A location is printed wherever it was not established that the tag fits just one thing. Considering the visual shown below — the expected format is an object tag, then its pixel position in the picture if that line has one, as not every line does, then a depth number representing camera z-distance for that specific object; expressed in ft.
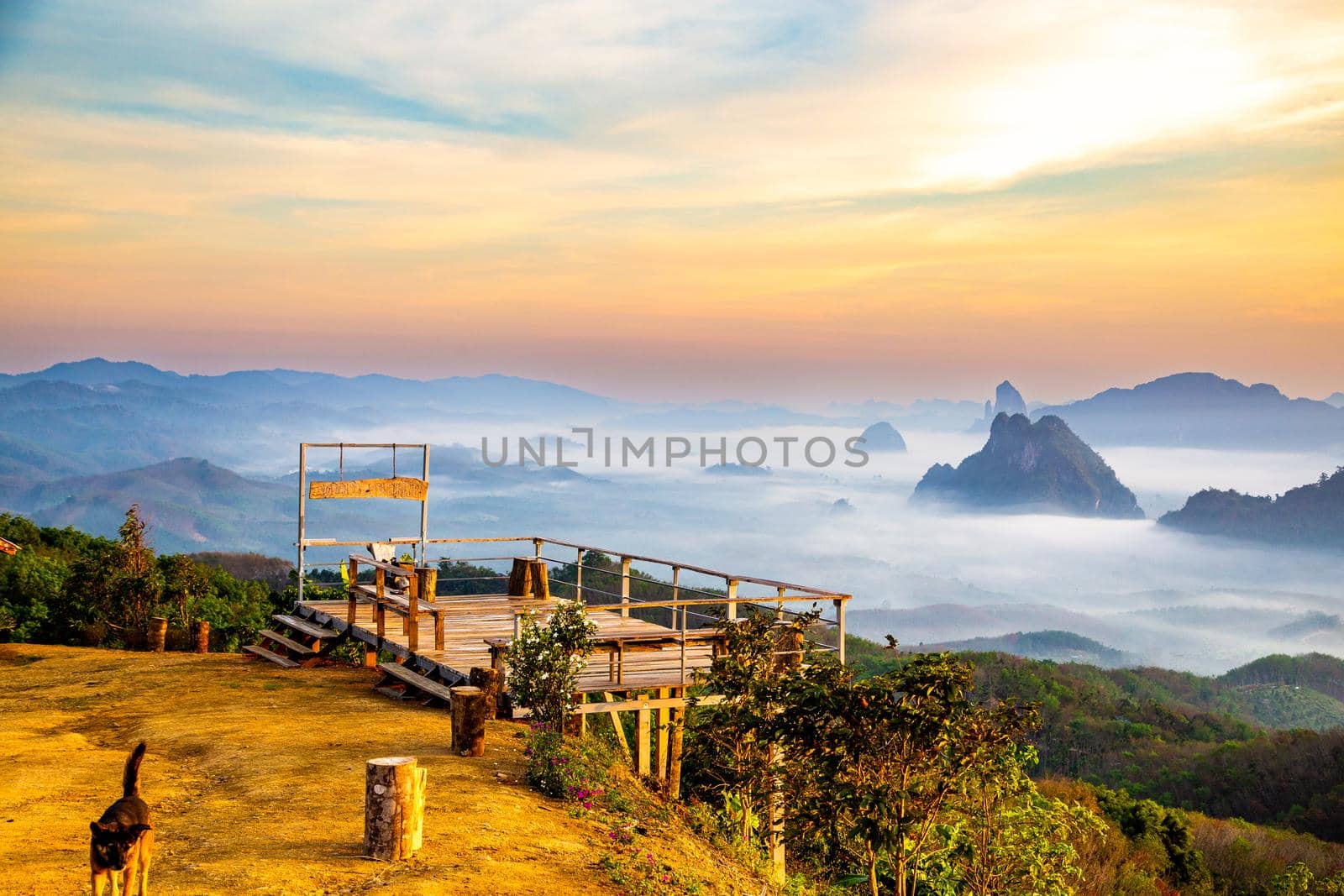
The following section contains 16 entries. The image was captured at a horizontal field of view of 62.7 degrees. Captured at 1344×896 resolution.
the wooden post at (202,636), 63.57
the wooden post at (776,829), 41.29
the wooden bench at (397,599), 48.16
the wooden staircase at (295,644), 55.62
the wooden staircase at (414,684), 44.24
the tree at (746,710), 38.91
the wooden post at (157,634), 63.52
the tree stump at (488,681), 39.96
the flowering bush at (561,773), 33.83
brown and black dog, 20.80
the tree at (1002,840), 34.94
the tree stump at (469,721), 36.24
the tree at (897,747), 31.42
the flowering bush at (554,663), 38.70
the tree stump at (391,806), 26.12
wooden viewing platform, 45.09
